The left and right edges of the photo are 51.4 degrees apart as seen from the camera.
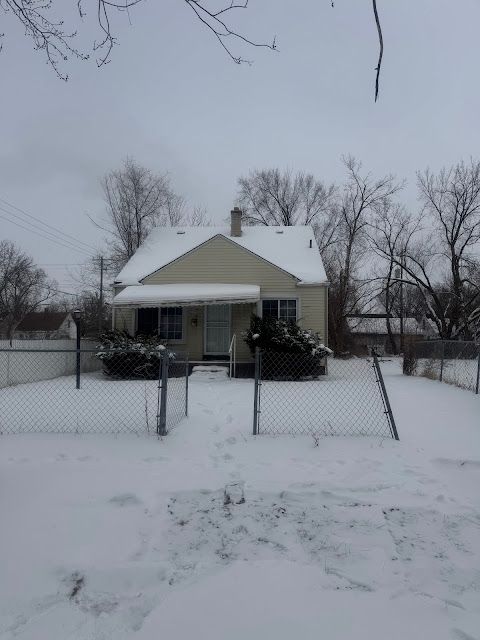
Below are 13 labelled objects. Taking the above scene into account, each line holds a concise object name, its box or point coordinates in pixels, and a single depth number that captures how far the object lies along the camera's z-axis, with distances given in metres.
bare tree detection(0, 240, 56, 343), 53.91
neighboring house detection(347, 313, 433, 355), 56.07
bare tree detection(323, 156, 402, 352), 32.25
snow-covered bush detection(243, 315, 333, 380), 14.51
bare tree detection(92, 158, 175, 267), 29.52
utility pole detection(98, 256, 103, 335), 34.83
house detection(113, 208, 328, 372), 16.78
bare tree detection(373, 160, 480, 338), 31.95
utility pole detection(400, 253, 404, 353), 45.97
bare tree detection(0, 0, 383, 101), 2.97
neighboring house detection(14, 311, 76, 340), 62.33
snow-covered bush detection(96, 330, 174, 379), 14.31
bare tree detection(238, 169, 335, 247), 38.56
